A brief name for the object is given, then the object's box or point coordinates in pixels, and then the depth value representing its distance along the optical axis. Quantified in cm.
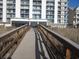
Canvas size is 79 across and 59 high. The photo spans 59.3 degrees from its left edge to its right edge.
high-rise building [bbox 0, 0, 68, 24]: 2741
